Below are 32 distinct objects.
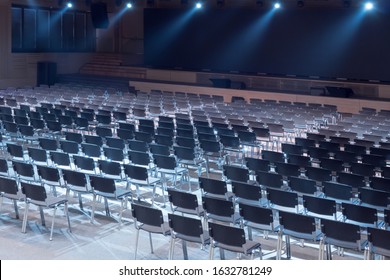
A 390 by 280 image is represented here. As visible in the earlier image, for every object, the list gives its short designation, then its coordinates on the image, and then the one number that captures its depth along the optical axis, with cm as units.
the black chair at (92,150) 1084
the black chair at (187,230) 681
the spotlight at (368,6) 2048
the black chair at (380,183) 885
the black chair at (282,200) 790
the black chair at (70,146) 1122
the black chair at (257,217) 719
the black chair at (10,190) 834
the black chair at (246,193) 826
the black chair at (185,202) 780
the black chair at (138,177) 920
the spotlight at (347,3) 2214
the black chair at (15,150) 1076
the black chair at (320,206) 759
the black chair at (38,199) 803
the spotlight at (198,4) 2470
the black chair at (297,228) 686
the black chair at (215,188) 862
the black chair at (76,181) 871
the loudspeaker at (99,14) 2788
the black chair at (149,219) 708
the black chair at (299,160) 1062
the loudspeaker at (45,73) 2669
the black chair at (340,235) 665
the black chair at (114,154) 1064
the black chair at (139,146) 1142
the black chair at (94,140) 1197
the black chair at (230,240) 651
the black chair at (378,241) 639
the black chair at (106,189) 847
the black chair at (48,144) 1146
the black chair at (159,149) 1108
